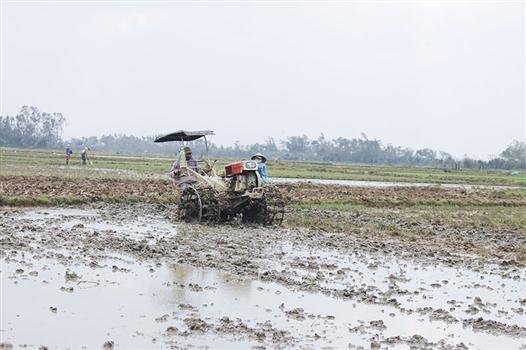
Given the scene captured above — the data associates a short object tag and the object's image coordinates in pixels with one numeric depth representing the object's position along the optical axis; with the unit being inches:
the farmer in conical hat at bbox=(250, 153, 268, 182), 747.4
